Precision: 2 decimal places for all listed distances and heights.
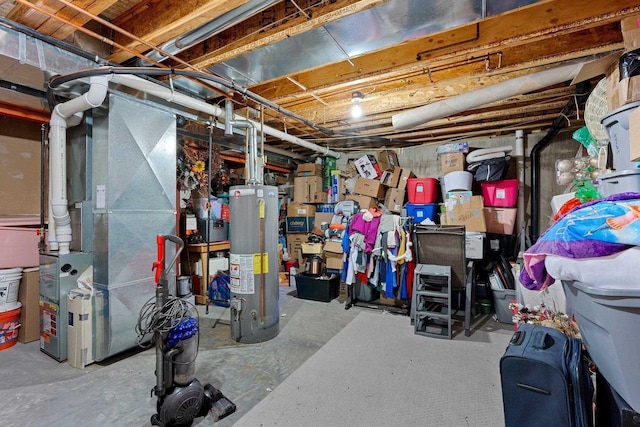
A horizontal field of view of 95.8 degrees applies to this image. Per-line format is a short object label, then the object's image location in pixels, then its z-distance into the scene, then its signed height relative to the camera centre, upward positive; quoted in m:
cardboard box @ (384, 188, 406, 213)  4.91 +0.18
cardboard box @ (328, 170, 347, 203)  5.79 +0.45
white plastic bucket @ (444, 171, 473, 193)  4.09 +0.43
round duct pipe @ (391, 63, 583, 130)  2.40 +1.09
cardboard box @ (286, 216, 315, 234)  5.93 -0.28
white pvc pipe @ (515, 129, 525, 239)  4.45 +0.52
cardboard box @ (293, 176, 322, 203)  5.83 +0.46
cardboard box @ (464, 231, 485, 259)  3.70 -0.45
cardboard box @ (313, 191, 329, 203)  5.82 +0.27
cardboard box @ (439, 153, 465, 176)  4.24 +0.72
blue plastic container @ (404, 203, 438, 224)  4.48 -0.01
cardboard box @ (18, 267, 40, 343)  2.95 -0.98
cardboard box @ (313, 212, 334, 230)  5.66 -0.15
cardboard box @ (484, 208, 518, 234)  4.06 -0.12
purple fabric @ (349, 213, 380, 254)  3.90 -0.25
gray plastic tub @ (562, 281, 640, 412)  0.89 -0.39
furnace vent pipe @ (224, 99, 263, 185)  3.17 +0.82
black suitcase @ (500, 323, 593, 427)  1.22 -0.76
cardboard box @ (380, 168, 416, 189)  5.01 +0.59
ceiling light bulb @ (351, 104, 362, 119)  3.26 +1.15
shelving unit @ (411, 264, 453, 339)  3.14 -1.00
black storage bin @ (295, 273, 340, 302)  4.34 -1.18
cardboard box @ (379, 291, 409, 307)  3.95 -1.27
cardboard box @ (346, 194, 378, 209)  5.05 +0.16
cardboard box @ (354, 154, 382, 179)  5.12 +0.78
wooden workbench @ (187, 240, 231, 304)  4.32 -0.72
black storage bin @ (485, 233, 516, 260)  4.07 -0.49
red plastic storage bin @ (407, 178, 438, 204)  4.54 +0.32
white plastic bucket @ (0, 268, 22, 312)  2.79 -0.76
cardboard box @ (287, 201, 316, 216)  5.93 +0.03
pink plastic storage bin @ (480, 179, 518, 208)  4.05 +0.25
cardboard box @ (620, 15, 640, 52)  1.78 +1.12
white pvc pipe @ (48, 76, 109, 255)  2.44 +0.35
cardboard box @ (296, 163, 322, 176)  5.88 +0.85
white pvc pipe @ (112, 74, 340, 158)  2.44 +1.09
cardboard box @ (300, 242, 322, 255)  5.17 -0.69
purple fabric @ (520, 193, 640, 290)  0.91 -0.08
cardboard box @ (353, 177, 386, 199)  5.00 +0.40
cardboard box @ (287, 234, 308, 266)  5.95 -0.73
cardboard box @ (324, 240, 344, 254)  4.61 -0.58
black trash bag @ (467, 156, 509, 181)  4.07 +0.60
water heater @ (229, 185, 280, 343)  2.96 -0.58
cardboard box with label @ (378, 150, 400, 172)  5.20 +0.91
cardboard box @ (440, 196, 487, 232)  3.81 -0.05
